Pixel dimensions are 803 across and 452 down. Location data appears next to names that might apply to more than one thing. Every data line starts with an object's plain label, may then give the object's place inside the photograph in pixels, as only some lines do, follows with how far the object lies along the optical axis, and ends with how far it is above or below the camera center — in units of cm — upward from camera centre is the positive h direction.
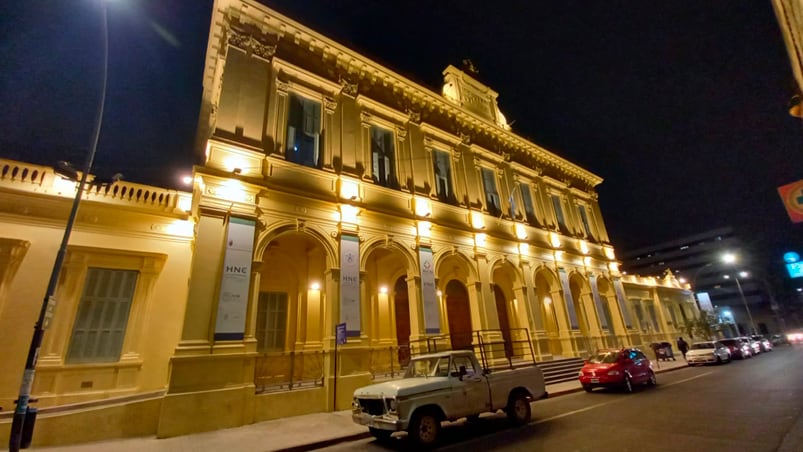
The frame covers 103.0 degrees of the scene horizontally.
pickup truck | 599 -114
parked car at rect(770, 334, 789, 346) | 4216 -257
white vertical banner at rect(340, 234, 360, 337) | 1062 +196
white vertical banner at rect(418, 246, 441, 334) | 1260 +171
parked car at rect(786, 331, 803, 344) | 4192 -233
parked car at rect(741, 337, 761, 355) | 2397 -176
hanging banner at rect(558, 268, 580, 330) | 1794 +186
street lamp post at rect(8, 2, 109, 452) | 556 +36
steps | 1385 -164
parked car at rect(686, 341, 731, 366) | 1792 -161
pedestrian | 2202 -141
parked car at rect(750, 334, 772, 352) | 2720 -182
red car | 1088 -138
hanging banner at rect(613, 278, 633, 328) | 2200 +199
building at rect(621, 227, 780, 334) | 5452 +1072
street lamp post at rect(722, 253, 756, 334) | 2671 +511
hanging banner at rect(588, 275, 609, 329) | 2008 +153
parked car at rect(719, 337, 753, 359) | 2038 -162
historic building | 878 +367
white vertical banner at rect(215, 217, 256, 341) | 873 +183
